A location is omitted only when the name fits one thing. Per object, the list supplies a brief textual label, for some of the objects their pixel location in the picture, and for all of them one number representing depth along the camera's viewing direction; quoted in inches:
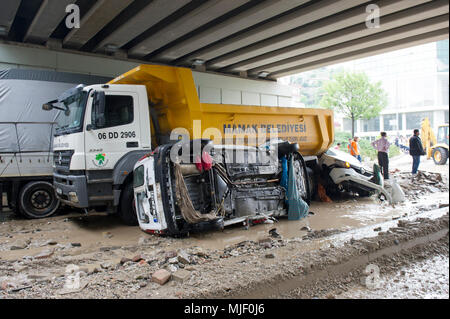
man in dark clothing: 479.5
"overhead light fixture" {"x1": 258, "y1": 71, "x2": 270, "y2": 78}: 548.7
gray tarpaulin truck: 281.7
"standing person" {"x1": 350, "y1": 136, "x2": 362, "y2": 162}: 523.5
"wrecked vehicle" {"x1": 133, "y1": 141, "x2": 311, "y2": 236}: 203.9
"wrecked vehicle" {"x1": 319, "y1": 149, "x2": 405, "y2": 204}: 311.1
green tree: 856.9
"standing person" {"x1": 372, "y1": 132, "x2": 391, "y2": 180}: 459.8
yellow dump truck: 209.0
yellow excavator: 666.8
